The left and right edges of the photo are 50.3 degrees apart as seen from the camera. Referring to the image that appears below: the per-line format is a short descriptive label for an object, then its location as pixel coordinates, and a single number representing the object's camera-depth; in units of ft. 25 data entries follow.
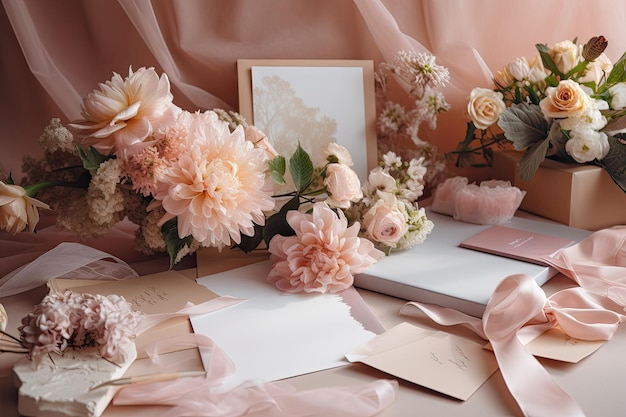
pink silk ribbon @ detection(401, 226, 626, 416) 2.12
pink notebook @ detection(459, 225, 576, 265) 3.15
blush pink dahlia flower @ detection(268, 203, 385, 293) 2.89
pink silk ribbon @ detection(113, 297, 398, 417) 2.00
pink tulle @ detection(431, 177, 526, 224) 3.60
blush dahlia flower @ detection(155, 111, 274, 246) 2.69
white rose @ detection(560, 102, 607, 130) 3.54
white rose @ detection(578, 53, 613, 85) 3.81
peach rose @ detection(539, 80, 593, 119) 3.53
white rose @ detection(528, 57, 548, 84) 3.85
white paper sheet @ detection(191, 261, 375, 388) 2.33
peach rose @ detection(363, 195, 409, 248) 3.11
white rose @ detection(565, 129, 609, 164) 3.54
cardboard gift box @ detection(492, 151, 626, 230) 3.59
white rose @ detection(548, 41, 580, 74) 3.76
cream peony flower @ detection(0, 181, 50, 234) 2.71
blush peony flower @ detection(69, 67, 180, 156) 2.76
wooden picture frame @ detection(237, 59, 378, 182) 3.72
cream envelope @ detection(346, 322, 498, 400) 2.21
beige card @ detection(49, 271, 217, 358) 2.72
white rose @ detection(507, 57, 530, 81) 3.85
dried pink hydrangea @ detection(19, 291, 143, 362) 2.15
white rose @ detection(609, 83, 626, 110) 3.67
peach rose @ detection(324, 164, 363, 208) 3.03
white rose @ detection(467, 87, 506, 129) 3.79
